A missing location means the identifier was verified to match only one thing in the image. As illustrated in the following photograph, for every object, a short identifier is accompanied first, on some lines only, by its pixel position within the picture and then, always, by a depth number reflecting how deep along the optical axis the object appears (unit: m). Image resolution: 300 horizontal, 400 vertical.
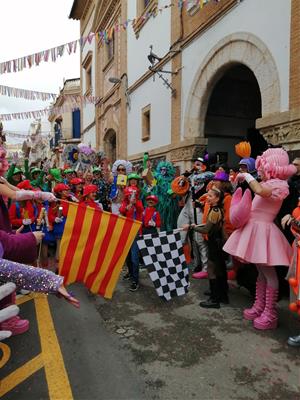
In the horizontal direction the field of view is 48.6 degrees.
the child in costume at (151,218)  5.12
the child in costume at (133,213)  4.71
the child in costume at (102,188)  8.08
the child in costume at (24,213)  5.02
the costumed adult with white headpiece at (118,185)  6.25
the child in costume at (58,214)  5.27
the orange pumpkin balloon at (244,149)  4.35
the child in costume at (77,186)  5.97
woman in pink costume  3.33
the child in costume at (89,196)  5.32
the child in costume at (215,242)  4.08
